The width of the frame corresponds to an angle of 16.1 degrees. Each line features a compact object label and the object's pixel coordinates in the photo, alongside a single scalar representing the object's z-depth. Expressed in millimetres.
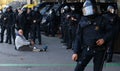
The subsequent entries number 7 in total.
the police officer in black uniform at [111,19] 12748
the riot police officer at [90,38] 7754
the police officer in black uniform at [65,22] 18575
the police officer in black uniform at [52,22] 23797
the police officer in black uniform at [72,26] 17391
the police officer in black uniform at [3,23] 20109
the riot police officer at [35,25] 19781
